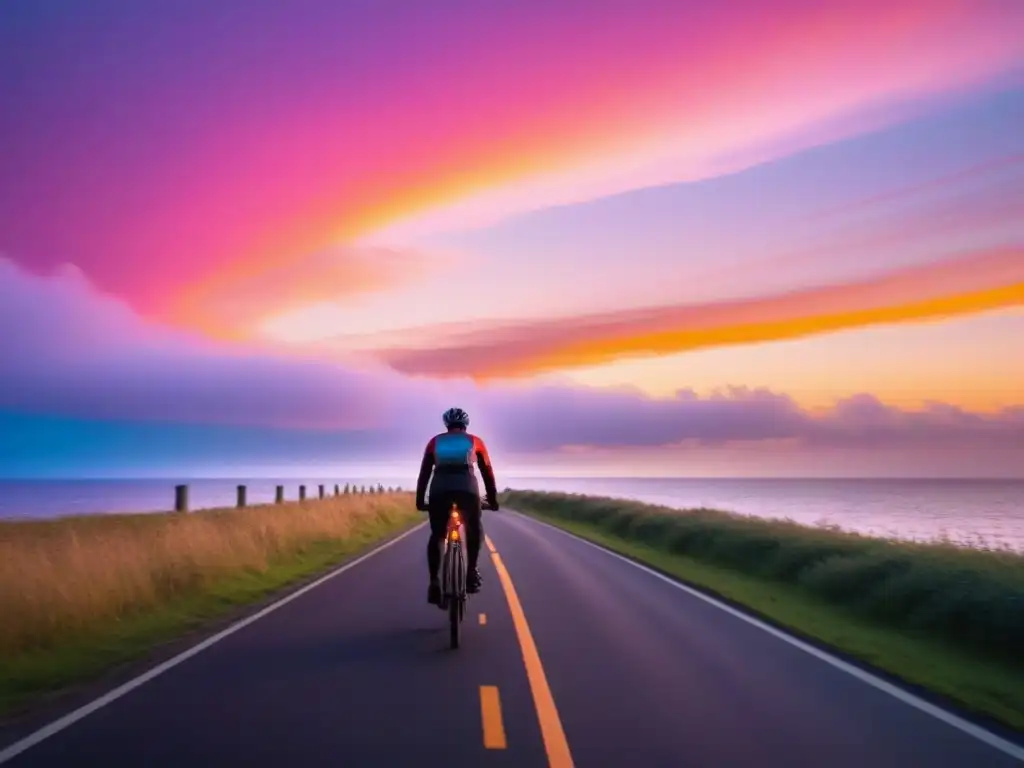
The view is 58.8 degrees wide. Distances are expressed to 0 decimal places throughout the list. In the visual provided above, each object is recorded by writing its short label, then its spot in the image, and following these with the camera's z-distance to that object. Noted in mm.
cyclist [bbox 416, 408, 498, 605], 11320
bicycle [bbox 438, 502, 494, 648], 10820
